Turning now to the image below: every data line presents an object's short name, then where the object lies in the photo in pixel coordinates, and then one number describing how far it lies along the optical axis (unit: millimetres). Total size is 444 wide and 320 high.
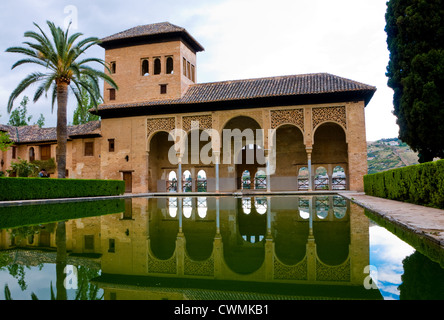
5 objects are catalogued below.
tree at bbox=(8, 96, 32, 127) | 41156
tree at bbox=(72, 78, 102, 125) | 33406
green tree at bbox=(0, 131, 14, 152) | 21177
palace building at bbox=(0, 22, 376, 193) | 19453
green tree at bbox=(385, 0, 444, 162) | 14789
